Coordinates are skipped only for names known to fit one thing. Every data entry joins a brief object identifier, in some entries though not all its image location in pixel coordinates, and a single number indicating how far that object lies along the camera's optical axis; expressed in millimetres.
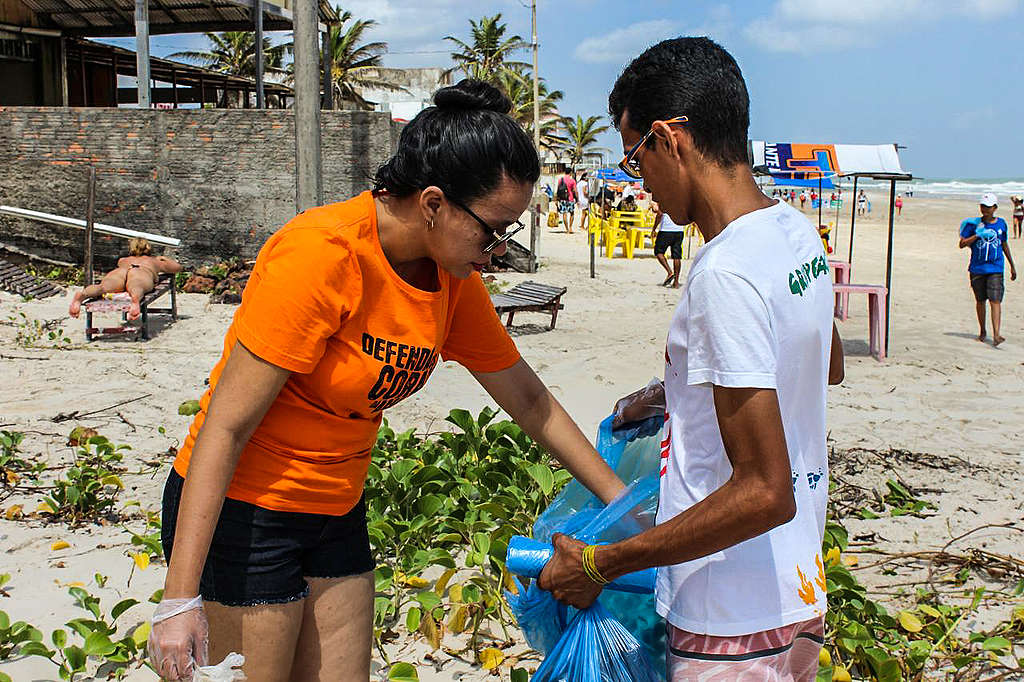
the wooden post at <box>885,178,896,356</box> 9018
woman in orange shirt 1650
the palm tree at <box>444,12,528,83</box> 46656
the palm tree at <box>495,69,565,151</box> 45938
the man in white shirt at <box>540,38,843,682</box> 1408
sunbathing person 8648
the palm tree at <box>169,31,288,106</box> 39375
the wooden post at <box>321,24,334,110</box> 15828
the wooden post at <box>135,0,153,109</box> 12852
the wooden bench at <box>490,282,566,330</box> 9336
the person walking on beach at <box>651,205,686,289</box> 13961
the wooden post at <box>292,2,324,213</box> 9672
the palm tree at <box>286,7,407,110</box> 36625
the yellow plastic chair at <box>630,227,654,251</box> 19009
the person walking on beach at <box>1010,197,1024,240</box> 25672
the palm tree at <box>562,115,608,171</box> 56469
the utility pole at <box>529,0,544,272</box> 14125
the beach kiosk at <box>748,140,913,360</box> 8875
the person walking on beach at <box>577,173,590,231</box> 25875
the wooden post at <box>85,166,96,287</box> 11305
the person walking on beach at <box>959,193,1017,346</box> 9625
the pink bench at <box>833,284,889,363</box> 8797
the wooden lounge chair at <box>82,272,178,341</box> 8500
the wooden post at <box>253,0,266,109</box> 14641
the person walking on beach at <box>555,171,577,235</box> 25125
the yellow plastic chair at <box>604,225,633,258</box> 18719
